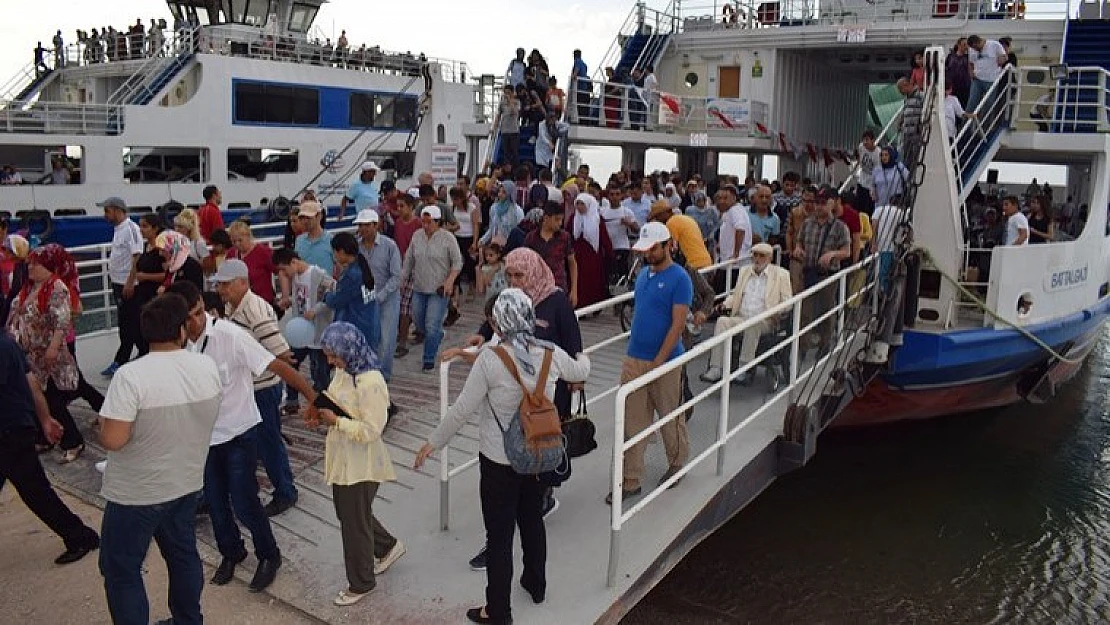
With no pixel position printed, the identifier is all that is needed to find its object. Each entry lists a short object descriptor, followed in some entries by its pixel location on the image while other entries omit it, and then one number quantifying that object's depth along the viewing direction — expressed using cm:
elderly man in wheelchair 699
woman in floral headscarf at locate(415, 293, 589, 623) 389
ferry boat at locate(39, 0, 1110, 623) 467
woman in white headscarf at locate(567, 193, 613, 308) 966
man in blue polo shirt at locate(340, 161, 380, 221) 1129
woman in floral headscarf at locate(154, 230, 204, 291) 695
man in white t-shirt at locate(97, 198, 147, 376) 762
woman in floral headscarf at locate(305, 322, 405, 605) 417
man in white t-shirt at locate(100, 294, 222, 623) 354
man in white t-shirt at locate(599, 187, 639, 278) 1079
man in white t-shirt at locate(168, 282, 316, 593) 446
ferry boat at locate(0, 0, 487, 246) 1650
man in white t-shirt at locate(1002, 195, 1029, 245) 883
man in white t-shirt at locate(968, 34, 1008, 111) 1105
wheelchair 730
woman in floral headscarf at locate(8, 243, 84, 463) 600
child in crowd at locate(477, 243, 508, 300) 659
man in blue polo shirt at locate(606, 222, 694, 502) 523
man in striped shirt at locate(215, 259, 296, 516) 508
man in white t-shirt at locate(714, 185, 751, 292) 912
